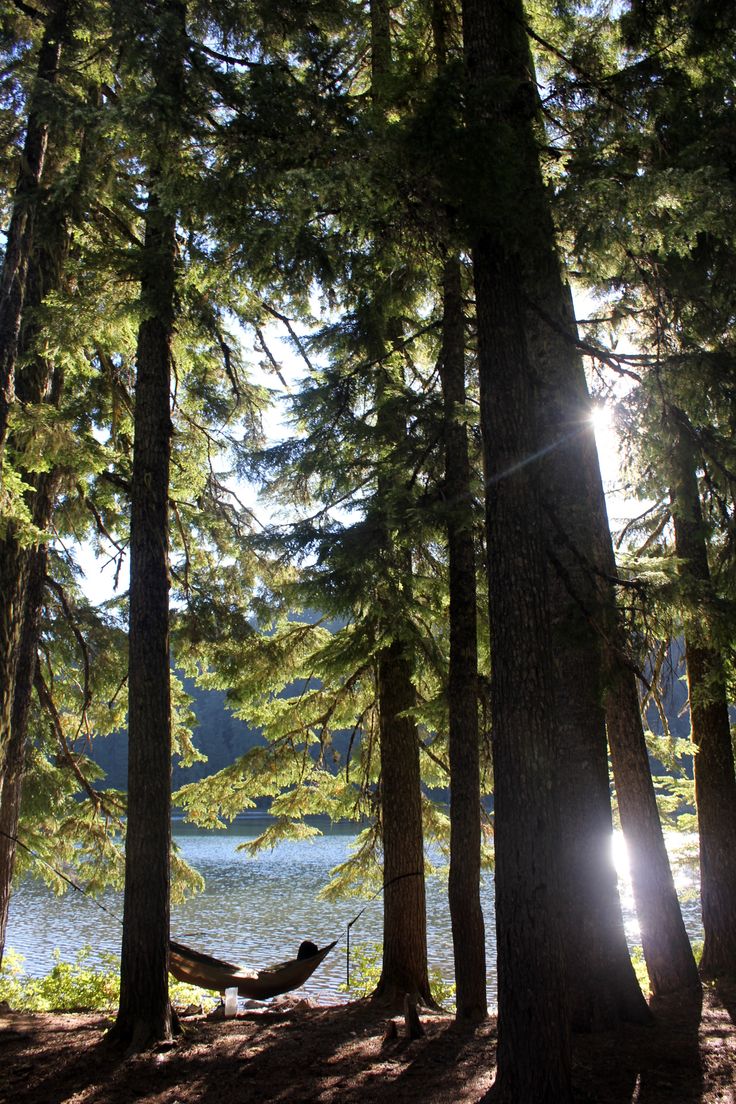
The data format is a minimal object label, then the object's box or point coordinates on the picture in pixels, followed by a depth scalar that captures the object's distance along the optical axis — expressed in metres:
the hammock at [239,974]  6.06
